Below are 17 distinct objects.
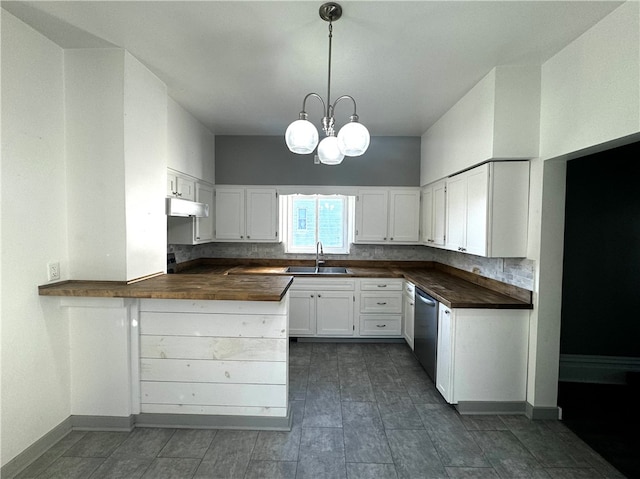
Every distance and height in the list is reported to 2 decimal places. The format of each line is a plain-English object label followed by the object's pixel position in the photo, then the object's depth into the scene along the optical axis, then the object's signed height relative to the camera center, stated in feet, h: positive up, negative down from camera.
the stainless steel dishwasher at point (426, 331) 9.00 -3.21
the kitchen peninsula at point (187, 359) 7.00 -3.10
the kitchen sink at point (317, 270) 13.25 -1.84
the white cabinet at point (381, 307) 12.46 -3.18
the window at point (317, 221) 14.58 +0.36
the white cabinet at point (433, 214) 11.11 +0.64
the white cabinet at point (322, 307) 12.44 -3.23
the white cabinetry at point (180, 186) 9.52 +1.39
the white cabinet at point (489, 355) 7.86 -3.21
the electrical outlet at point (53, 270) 6.70 -1.02
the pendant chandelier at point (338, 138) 5.39 +1.69
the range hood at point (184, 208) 8.67 +0.57
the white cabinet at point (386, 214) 13.55 +0.69
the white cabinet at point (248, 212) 13.62 +0.69
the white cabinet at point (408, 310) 11.21 -3.10
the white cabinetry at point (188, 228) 11.30 -0.06
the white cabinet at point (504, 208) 7.87 +0.60
